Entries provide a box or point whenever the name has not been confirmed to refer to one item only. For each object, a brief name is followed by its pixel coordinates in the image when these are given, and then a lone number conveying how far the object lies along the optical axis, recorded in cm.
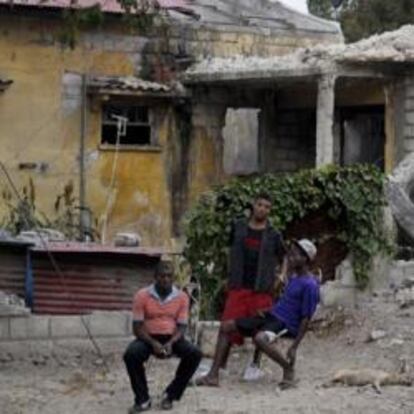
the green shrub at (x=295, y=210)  1166
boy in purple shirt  966
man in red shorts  993
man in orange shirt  889
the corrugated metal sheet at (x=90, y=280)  1114
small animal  973
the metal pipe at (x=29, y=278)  1105
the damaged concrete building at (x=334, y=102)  1748
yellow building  1875
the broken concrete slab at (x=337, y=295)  1240
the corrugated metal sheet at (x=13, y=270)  1109
